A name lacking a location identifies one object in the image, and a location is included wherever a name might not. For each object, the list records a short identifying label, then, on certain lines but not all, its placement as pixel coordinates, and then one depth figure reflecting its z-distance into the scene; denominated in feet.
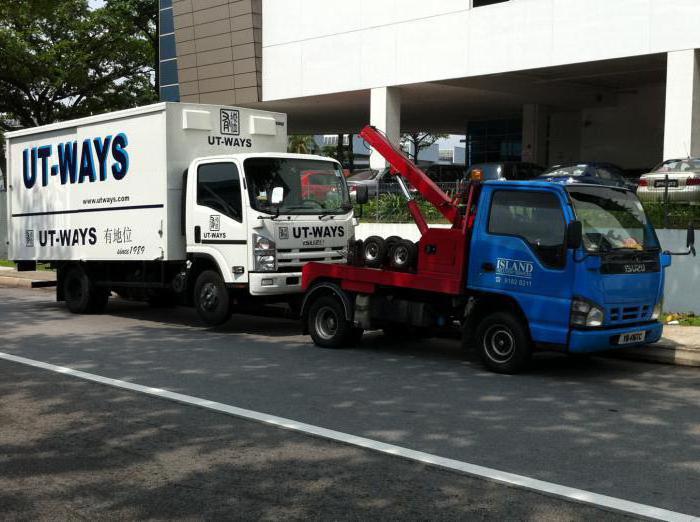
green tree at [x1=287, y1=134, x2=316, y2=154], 247.89
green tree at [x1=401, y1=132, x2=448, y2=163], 207.21
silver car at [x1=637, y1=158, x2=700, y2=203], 44.34
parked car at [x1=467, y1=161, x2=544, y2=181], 84.79
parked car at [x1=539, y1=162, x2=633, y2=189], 79.25
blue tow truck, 27.17
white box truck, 37.32
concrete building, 73.00
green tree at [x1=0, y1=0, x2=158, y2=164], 120.47
